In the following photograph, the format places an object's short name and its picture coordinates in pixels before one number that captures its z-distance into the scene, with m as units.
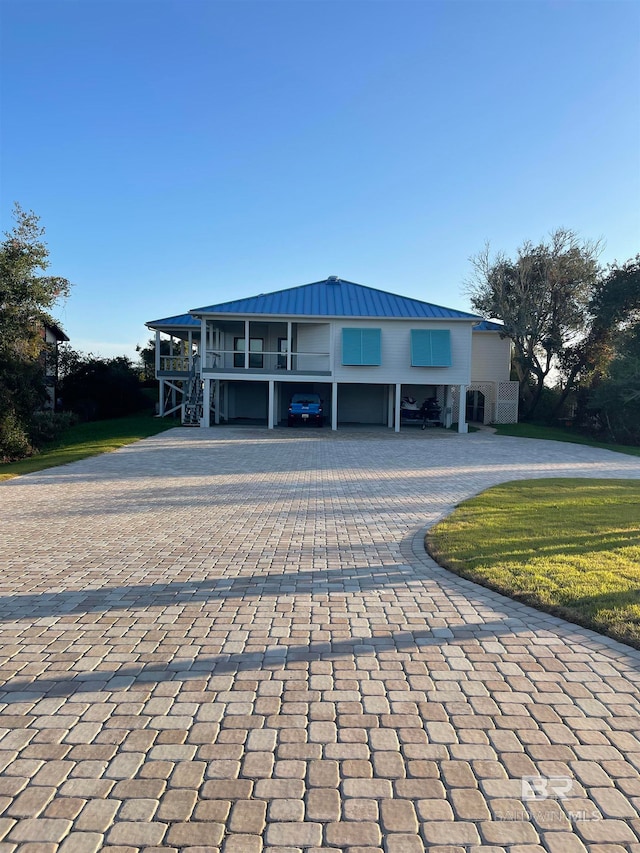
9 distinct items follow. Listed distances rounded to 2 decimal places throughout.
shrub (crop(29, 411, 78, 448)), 19.69
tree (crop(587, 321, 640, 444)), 24.45
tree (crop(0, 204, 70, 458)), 17.84
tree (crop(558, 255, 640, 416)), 27.84
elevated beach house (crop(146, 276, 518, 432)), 25.52
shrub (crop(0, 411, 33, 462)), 17.27
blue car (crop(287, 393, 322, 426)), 26.61
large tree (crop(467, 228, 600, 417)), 32.56
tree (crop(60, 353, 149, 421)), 34.34
